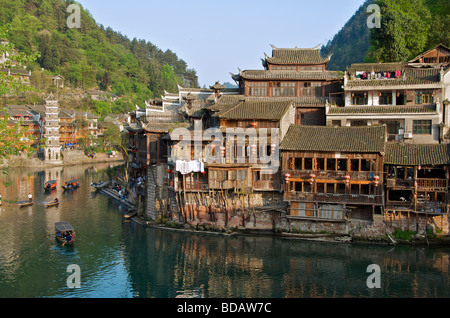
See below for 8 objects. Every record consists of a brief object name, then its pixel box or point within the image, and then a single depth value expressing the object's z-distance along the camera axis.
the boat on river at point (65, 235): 32.47
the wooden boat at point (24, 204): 46.02
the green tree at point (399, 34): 43.69
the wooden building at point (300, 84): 41.28
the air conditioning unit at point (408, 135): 35.68
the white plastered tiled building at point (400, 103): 35.78
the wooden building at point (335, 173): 30.47
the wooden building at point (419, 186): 29.45
